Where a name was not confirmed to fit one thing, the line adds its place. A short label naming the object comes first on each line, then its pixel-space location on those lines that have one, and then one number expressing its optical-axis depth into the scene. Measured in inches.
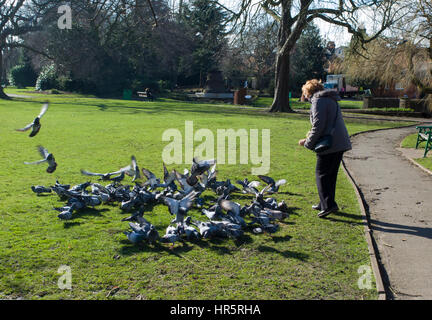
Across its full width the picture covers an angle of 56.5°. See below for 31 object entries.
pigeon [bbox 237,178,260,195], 273.5
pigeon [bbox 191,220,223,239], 195.3
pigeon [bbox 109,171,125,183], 298.3
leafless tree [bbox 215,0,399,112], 832.9
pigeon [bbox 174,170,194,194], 239.3
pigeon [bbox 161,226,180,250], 187.0
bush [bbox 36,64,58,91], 2028.5
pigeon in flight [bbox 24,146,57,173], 237.0
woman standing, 233.5
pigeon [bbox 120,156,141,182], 304.3
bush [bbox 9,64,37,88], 2751.0
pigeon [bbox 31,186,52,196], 266.4
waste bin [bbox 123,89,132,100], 1792.0
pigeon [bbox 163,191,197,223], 199.6
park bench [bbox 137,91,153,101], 1684.3
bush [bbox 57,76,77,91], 1941.4
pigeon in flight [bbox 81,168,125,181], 297.2
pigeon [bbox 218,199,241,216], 212.8
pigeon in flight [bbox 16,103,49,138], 201.5
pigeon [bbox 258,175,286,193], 279.6
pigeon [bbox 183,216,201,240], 194.2
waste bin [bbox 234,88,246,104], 1585.9
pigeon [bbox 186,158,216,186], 219.3
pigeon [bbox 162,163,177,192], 259.9
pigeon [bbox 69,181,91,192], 258.1
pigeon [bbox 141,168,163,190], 262.7
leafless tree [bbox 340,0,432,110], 797.9
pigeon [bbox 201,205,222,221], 221.8
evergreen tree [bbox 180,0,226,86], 2013.2
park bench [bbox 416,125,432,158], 467.6
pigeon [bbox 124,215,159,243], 186.4
